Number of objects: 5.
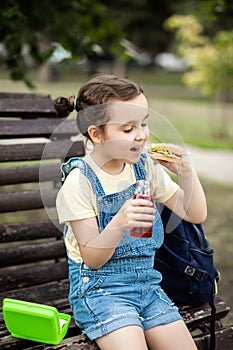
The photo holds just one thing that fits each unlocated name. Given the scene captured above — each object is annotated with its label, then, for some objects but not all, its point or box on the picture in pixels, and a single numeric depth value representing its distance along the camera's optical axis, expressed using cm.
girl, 205
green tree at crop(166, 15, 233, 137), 1165
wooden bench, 283
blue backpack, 244
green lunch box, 200
